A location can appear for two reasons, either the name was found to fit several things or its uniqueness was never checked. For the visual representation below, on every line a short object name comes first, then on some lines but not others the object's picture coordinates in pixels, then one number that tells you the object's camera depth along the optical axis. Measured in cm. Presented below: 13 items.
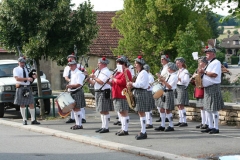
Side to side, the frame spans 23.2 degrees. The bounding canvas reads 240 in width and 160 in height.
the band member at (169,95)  1423
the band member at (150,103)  1328
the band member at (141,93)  1278
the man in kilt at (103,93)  1400
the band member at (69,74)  1611
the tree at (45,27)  1714
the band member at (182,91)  1495
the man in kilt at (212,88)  1315
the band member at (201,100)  1356
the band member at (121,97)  1327
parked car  1853
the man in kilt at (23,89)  1603
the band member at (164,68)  1473
